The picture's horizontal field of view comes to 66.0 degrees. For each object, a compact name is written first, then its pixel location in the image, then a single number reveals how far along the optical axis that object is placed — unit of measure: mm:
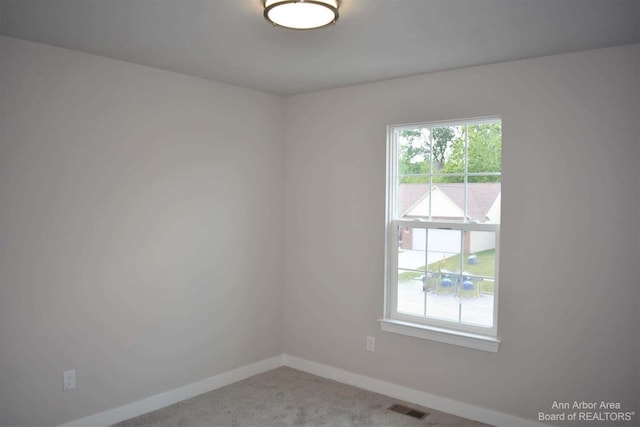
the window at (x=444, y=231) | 3479
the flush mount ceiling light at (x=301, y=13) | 2258
